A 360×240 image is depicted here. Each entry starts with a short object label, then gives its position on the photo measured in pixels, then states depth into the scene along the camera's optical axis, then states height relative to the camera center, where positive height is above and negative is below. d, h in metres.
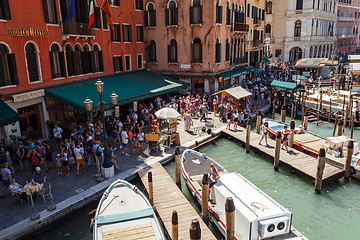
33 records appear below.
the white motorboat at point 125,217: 8.93 -5.43
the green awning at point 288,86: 26.97 -3.74
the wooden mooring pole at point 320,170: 12.76 -5.54
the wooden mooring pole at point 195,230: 7.44 -4.61
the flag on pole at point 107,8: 20.06 +2.88
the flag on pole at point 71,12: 18.08 +2.39
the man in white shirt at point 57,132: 16.58 -4.59
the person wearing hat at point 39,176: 11.70 -4.97
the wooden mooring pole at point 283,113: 23.22 -5.33
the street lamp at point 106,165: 13.33 -5.22
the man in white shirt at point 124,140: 15.61 -4.87
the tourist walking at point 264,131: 17.95 -5.19
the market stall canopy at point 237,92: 22.89 -3.62
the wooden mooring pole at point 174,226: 8.22 -5.03
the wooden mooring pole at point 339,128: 19.20 -5.45
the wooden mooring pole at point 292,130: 17.67 -5.03
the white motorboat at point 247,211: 9.02 -5.30
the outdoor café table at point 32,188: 11.03 -5.13
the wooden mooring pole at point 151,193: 11.46 -5.69
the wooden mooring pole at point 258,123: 21.14 -5.49
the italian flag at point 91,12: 18.61 +2.42
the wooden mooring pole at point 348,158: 14.16 -5.54
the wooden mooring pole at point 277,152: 15.09 -5.53
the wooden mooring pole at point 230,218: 8.38 -4.99
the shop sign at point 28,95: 16.38 -2.52
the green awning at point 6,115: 14.54 -3.15
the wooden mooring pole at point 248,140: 18.00 -5.77
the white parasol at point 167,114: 17.45 -3.89
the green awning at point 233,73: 28.68 -2.74
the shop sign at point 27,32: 16.05 +1.11
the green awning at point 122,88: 17.98 -2.80
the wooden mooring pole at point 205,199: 10.54 -5.55
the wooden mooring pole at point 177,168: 13.35 -5.40
